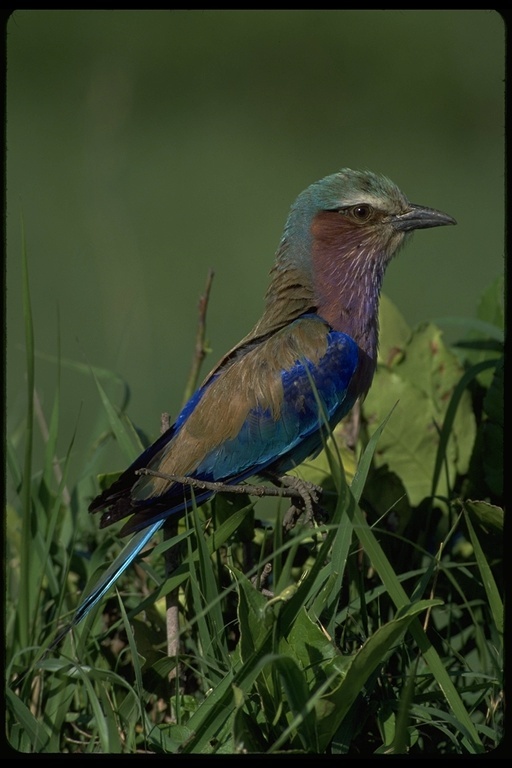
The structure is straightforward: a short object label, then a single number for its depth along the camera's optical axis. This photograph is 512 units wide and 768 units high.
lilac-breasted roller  5.22
